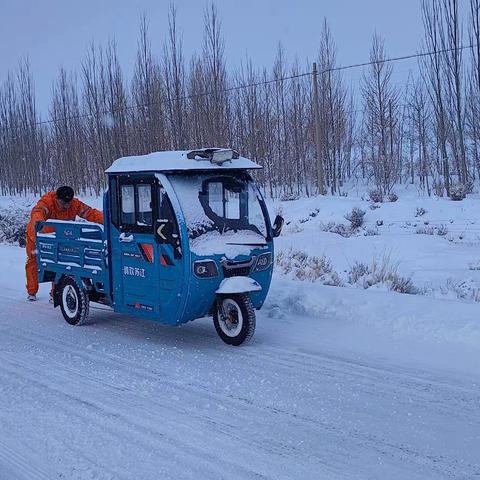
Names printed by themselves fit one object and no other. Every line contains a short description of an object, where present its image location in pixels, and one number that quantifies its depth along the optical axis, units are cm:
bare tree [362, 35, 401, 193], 2877
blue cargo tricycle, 616
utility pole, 2480
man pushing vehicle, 862
